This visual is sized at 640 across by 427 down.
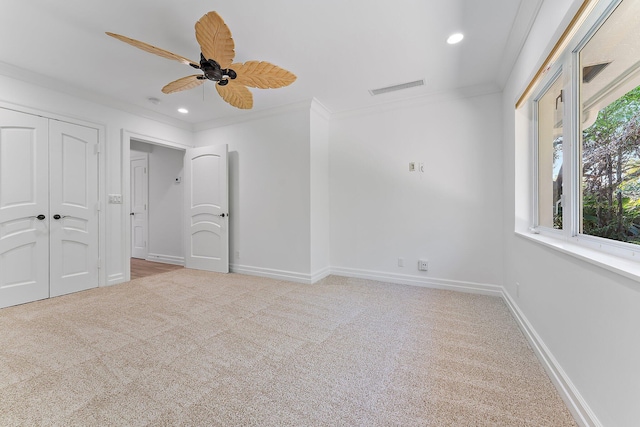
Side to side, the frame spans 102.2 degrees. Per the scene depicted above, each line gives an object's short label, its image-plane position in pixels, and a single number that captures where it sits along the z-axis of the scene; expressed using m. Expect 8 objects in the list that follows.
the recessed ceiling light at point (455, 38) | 2.12
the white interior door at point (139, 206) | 5.21
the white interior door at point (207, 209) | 3.98
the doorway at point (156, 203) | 4.89
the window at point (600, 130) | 1.14
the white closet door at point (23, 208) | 2.64
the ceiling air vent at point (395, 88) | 2.94
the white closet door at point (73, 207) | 2.97
